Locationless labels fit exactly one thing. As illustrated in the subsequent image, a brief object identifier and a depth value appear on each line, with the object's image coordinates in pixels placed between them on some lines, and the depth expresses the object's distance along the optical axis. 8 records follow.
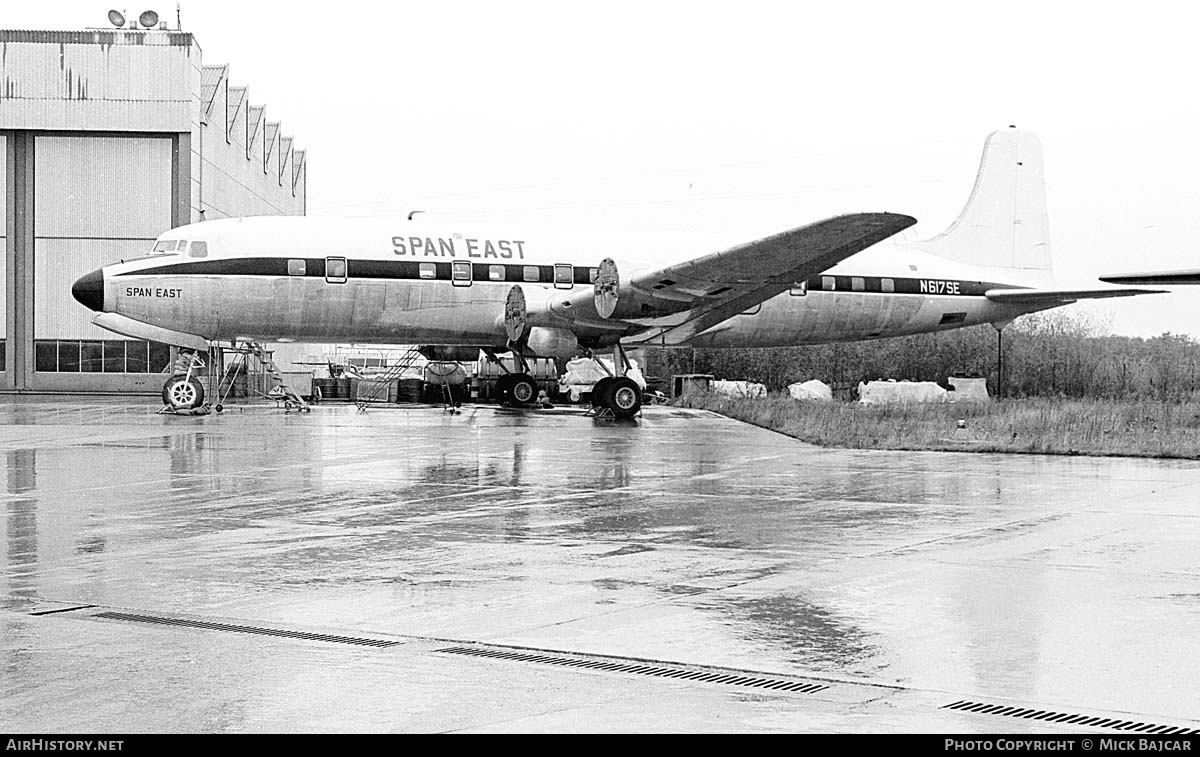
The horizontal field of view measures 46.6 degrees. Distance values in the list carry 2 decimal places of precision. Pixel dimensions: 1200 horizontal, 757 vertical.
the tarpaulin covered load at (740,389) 44.77
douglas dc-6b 26.64
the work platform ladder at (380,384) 35.84
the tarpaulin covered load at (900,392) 41.16
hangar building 52.88
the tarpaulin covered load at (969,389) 42.75
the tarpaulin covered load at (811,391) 44.66
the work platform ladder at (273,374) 29.97
